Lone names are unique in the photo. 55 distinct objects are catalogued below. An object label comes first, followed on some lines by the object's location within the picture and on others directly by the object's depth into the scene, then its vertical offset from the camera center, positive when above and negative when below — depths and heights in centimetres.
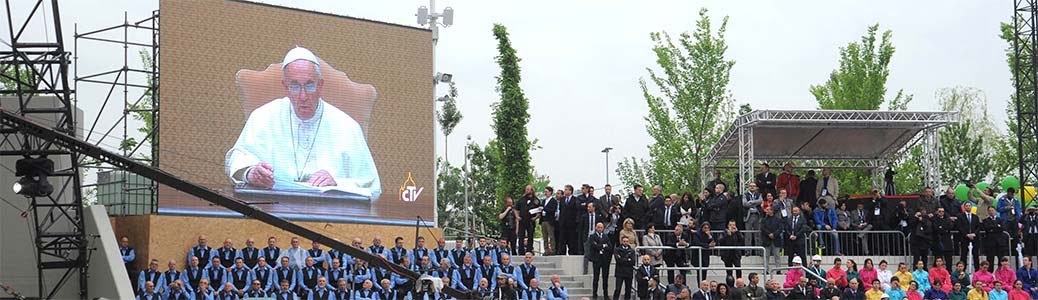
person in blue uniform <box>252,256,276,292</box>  2169 -53
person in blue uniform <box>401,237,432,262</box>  2255 -15
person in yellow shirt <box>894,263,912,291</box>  2301 -62
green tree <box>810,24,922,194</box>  3709 +447
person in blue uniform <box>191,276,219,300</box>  2083 -77
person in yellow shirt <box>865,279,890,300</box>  2214 -87
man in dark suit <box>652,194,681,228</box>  2462 +49
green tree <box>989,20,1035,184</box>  4194 +316
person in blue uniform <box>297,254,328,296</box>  2186 -56
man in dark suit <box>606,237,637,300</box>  2256 -33
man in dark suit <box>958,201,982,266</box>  2448 +20
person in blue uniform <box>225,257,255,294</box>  2153 -55
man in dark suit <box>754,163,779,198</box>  2545 +115
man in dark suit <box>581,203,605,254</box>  2422 +34
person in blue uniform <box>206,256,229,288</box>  2156 -50
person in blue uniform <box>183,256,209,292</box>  2142 -51
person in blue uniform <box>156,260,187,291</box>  2122 -53
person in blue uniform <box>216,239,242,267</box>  2208 -18
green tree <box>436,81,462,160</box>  4944 +471
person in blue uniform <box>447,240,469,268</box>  2327 -21
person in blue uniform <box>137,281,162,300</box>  2083 -76
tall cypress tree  3612 +312
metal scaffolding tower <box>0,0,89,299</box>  2211 +155
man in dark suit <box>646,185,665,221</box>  2455 +69
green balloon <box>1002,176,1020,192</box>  3067 +131
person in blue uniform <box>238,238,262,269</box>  2236 -18
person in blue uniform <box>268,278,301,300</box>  2155 -81
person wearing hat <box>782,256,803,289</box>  2207 -57
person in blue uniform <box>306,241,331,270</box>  2252 -21
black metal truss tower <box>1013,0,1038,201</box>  2800 +351
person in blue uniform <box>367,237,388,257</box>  2284 -11
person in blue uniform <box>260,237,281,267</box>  2244 -17
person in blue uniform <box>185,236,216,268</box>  2222 -16
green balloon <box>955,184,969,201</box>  2883 +105
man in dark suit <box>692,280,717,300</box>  2128 -83
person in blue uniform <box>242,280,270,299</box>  2134 -78
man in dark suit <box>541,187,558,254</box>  2480 +41
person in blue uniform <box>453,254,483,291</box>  2275 -57
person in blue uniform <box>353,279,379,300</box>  2191 -84
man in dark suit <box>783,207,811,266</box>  2400 +16
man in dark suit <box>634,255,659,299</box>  2233 -56
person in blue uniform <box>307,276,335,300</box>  2165 -81
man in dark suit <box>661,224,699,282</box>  2325 -24
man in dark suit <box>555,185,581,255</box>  2459 +39
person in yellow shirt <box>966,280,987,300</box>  2291 -91
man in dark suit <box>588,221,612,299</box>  2316 -15
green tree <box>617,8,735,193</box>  3594 +370
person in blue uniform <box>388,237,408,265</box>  2279 -18
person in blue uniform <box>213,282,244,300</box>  2105 -80
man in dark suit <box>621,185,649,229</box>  2448 +61
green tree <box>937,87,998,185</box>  4412 +281
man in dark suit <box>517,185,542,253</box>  2470 +50
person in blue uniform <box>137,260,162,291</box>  2134 -50
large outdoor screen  2375 +249
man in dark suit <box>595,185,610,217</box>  2428 +70
